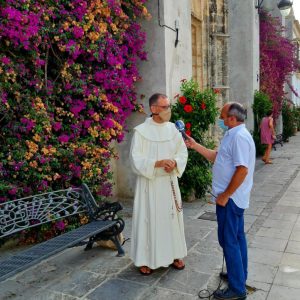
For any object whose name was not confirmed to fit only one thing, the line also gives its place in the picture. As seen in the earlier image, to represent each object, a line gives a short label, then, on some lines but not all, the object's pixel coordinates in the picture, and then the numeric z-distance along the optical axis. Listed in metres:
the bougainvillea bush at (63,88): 4.44
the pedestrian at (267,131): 12.15
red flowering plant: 6.66
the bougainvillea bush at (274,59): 15.37
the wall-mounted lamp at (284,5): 13.22
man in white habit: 3.83
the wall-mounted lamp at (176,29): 6.85
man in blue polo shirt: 3.26
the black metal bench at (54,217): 3.46
